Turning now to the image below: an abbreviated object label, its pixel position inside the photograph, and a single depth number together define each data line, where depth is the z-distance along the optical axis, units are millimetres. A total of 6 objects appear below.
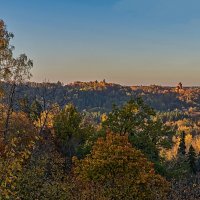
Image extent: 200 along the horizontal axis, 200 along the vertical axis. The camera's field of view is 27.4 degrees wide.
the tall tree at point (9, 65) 37250
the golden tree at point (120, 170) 35750
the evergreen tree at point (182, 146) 119594
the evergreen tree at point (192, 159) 98225
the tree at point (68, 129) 67062
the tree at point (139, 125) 53719
